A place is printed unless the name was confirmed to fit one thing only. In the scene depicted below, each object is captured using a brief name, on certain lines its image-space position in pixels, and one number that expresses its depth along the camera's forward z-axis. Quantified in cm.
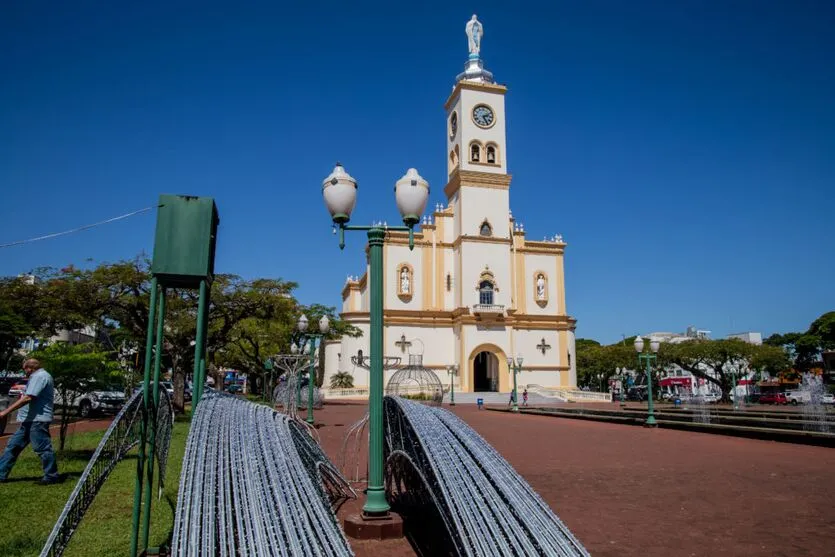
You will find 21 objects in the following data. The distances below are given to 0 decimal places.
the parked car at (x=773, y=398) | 4178
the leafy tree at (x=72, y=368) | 884
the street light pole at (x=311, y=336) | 1545
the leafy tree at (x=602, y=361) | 5256
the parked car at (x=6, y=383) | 2991
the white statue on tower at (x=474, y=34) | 4341
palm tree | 3838
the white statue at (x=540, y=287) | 4112
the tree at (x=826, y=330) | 5078
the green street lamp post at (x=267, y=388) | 2653
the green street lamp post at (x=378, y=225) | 545
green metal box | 402
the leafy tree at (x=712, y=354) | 4341
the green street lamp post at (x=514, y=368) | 2610
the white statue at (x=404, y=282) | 3931
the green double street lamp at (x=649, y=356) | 1703
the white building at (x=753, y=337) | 7812
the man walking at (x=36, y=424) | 688
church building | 3816
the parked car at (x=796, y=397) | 3934
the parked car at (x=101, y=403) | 1794
